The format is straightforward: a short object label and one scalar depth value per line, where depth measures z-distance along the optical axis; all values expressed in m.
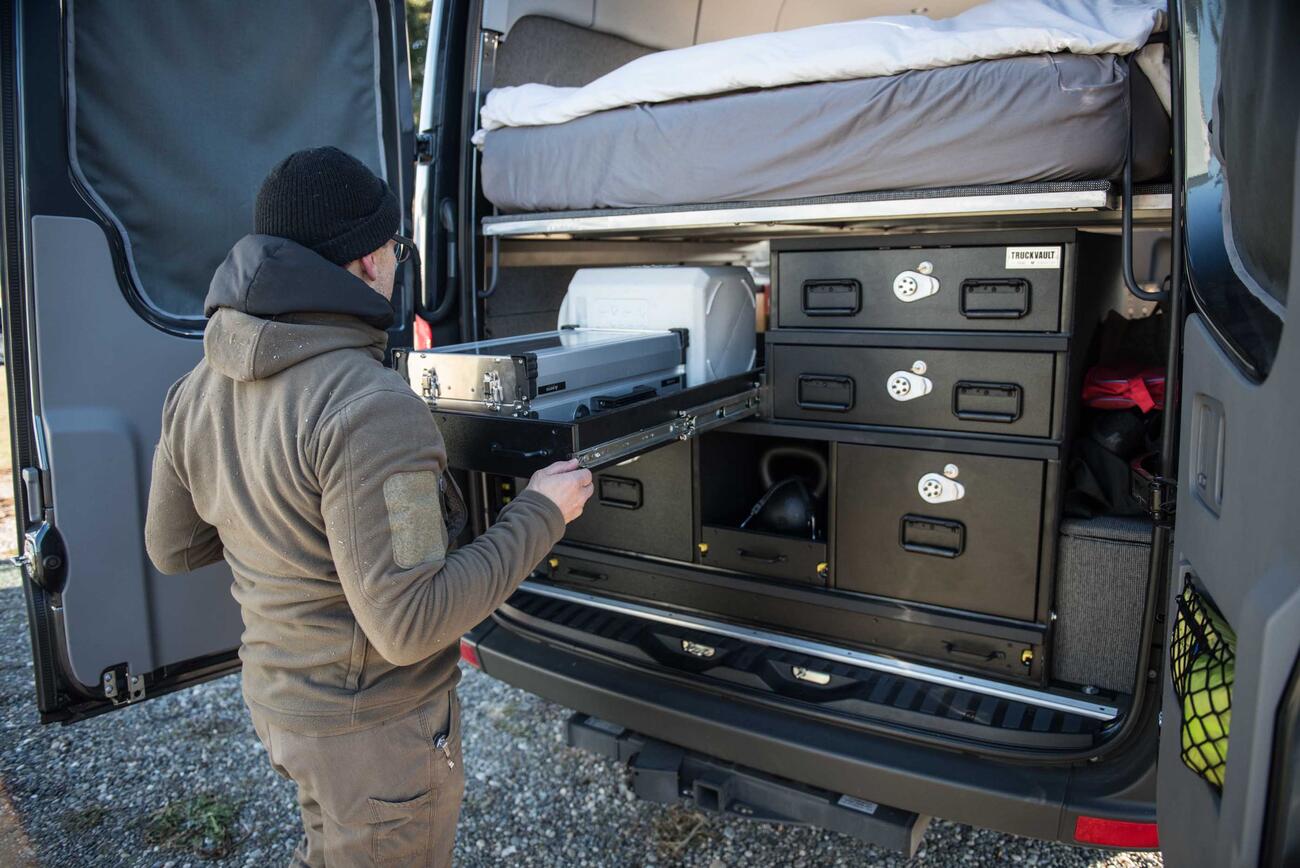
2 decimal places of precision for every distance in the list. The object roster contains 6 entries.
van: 1.90
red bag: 2.38
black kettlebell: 2.65
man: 1.47
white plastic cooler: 2.58
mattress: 1.88
